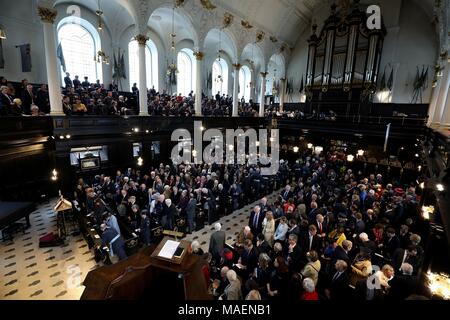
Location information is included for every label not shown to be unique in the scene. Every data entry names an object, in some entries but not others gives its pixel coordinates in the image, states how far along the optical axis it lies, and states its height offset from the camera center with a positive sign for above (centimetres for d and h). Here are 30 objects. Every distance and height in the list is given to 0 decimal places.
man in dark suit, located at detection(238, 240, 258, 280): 465 -281
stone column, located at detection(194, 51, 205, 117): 1437 +188
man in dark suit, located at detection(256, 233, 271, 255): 493 -276
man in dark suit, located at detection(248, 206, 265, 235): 679 -300
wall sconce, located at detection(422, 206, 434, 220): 601 -232
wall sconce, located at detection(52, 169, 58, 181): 951 -263
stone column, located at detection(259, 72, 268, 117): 2006 +229
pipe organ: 1612 +452
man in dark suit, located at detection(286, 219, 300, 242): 554 -262
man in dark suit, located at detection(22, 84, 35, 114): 884 +36
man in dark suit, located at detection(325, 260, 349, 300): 392 -274
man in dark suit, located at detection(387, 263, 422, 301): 388 -272
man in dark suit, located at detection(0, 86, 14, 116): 738 +21
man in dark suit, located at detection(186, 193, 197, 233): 757 -313
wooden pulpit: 246 -181
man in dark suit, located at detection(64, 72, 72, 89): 1199 +150
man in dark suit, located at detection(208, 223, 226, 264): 517 -282
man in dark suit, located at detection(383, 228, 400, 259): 531 -277
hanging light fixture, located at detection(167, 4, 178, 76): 1290 +257
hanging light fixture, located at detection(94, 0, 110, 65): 781 +233
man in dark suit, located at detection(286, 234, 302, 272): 479 -281
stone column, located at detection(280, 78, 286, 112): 2300 +231
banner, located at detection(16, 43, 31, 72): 1059 +240
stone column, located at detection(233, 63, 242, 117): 1738 +183
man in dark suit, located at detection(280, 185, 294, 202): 892 -287
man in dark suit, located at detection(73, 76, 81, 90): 1219 +139
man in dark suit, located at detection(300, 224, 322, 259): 535 -280
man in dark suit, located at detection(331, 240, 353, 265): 446 -256
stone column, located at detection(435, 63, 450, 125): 904 +103
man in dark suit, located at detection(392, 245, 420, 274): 460 -266
